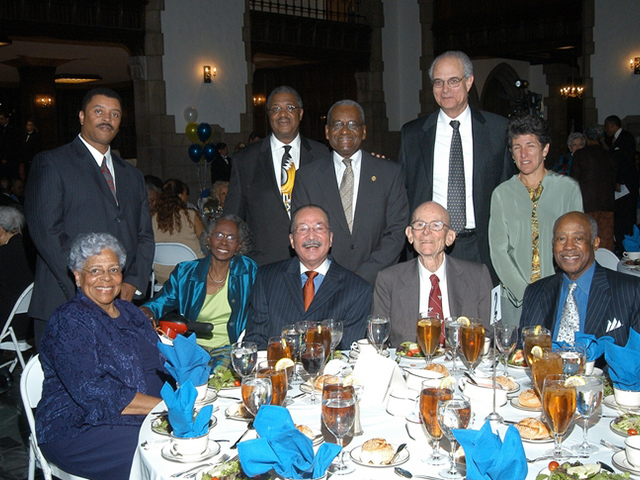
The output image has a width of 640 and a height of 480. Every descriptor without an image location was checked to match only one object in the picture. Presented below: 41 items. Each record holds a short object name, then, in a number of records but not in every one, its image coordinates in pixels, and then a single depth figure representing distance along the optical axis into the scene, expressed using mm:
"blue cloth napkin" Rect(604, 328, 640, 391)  1946
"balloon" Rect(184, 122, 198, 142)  11984
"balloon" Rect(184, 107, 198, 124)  12125
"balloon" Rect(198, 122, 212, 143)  11906
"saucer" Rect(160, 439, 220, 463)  1684
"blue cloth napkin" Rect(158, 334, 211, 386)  2066
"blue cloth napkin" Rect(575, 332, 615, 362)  2164
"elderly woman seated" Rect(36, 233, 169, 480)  2330
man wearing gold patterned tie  4082
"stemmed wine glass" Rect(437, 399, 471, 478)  1545
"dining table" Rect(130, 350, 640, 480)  1620
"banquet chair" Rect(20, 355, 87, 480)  2379
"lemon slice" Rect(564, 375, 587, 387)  1647
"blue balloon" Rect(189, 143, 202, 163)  11770
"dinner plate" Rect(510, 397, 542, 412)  1952
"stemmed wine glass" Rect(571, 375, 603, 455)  1651
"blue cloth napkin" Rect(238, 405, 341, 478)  1428
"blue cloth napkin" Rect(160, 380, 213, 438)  1715
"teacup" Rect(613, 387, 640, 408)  1955
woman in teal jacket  3668
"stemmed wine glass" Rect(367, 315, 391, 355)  2299
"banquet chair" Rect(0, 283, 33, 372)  4227
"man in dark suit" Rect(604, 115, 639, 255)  9367
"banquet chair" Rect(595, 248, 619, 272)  4734
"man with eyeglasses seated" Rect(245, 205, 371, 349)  2994
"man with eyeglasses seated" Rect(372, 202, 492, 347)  3018
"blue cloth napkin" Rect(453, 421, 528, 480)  1341
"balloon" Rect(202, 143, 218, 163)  11570
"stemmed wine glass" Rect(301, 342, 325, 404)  2037
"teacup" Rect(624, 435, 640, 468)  1548
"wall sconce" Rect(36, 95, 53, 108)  16828
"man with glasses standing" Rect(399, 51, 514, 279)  3609
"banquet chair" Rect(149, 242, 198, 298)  5195
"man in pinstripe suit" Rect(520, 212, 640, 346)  2670
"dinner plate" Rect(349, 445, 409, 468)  1613
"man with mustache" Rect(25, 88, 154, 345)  3279
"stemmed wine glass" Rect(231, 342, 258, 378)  2088
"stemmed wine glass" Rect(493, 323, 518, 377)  2092
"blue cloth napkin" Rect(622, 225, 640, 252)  4863
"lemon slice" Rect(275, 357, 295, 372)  2016
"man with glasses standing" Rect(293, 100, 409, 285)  3721
